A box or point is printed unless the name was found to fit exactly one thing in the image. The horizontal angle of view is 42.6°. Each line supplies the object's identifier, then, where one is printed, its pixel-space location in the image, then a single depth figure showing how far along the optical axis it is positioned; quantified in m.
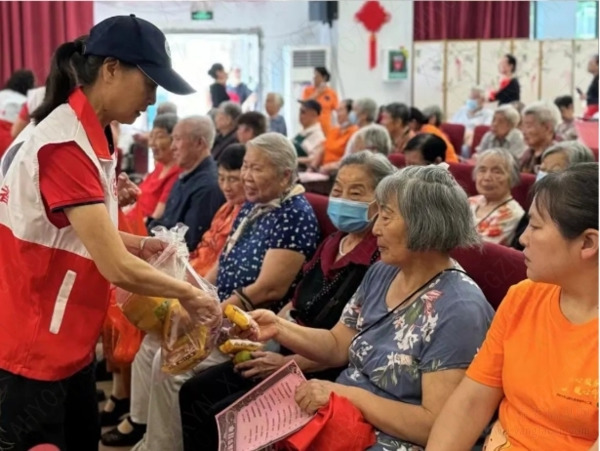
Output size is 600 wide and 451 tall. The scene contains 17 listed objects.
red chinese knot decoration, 9.39
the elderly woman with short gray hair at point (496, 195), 3.36
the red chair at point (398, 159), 4.66
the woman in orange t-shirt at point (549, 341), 1.37
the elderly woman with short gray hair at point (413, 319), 1.70
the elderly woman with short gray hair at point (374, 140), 4.63
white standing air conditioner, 9.64
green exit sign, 9.57
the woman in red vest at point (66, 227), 1.56
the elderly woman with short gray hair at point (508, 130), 5.77
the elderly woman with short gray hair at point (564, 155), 3.34
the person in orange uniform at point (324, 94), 8.27
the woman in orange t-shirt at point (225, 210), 3.16
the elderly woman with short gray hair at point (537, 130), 4.83
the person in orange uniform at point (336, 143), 6.61
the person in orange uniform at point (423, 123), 5.16
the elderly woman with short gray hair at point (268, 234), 2.61
